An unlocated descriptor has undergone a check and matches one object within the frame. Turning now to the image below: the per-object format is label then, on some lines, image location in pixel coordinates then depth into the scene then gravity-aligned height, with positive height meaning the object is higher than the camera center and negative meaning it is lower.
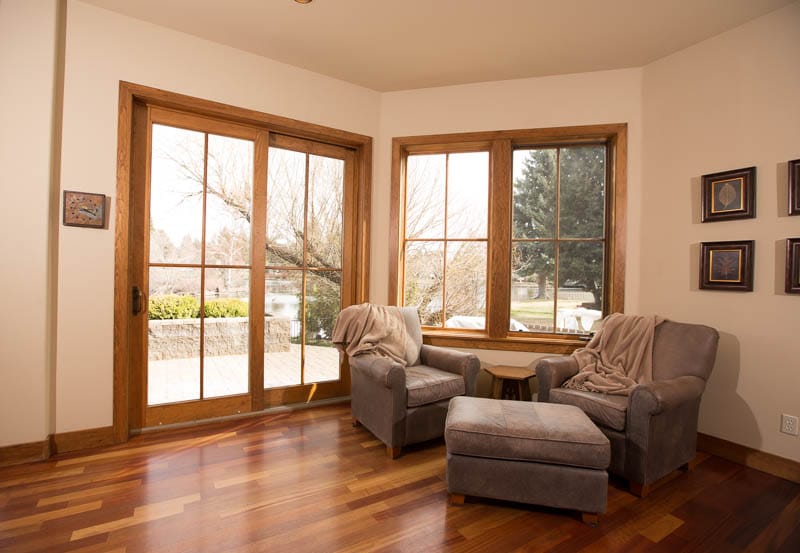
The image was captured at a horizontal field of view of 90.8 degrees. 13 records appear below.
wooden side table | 3.05 -0.83
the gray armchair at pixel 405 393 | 2.60 -0.80
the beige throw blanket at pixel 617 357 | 2.62 -0.54
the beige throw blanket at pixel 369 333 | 3.01 -0.43
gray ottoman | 1.91 -0.89
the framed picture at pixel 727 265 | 2.65 +0.13
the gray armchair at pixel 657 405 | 2.18 -0.74
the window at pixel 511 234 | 3.50 +0.43
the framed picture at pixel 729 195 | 2.65 +0.62
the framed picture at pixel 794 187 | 2.44 +0.61
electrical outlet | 2.45 -0.87
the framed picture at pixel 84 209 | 2.59 +0.43
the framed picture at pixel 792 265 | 2.43 +0.12
